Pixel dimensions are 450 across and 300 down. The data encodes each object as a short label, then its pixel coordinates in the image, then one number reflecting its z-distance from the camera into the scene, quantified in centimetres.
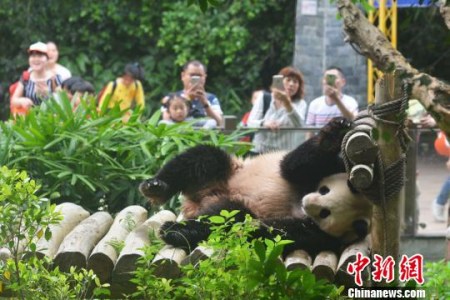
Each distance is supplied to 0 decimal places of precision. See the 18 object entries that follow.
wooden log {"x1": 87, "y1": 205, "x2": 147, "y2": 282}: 1028
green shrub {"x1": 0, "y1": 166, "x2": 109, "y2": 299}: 880
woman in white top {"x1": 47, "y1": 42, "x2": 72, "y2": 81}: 2079
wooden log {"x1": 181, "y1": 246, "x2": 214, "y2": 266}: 974
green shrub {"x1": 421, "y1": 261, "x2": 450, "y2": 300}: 905
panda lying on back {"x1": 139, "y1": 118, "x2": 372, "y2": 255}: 1041
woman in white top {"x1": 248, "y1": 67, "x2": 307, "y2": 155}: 1670
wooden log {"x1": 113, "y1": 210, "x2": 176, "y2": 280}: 1001
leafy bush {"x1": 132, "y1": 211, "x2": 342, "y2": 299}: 798
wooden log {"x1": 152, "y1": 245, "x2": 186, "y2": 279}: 988
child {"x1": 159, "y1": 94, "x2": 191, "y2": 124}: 1731
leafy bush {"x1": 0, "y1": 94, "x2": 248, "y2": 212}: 1365
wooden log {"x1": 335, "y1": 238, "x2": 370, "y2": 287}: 967
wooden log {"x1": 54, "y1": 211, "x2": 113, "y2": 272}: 1029
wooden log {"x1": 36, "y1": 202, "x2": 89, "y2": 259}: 1050
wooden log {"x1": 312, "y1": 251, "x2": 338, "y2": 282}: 984
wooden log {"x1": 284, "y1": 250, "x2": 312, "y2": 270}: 984
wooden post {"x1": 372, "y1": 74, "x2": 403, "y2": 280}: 932
